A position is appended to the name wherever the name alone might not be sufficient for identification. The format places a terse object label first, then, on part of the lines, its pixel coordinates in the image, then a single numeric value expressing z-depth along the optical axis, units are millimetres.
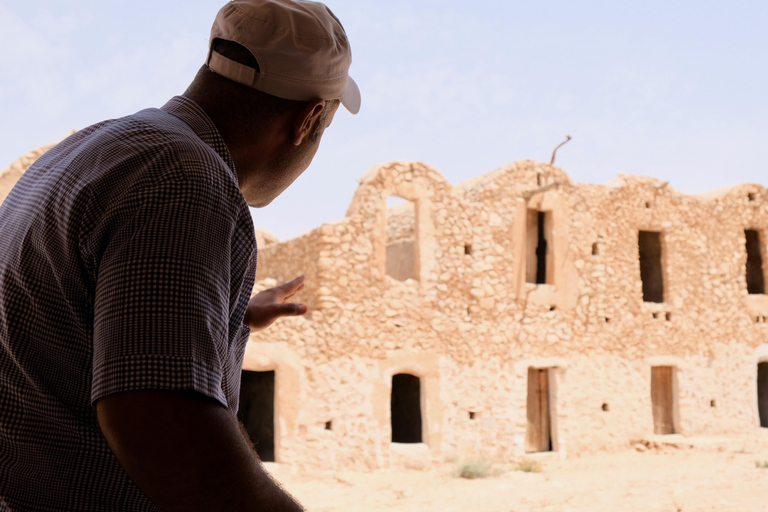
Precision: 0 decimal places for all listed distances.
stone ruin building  9836
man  748
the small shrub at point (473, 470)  9657
